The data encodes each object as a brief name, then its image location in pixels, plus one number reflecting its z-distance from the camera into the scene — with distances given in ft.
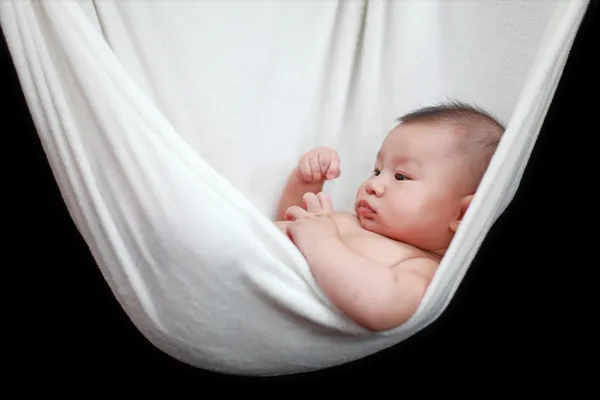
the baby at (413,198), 2.80
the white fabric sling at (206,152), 2.35
